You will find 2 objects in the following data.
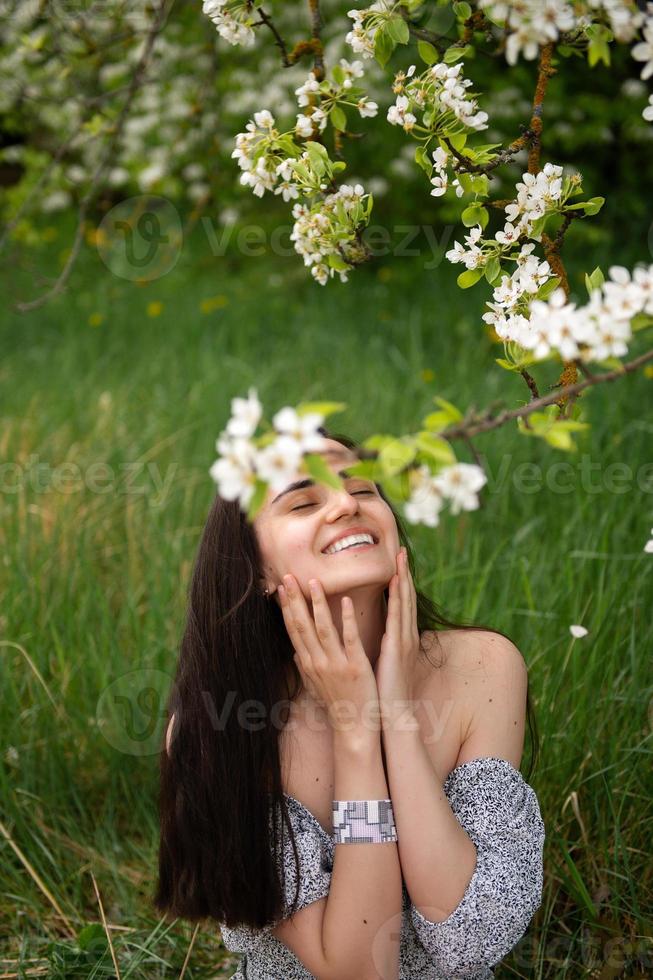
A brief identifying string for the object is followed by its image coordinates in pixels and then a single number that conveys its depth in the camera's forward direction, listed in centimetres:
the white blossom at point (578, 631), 186
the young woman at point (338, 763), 130
